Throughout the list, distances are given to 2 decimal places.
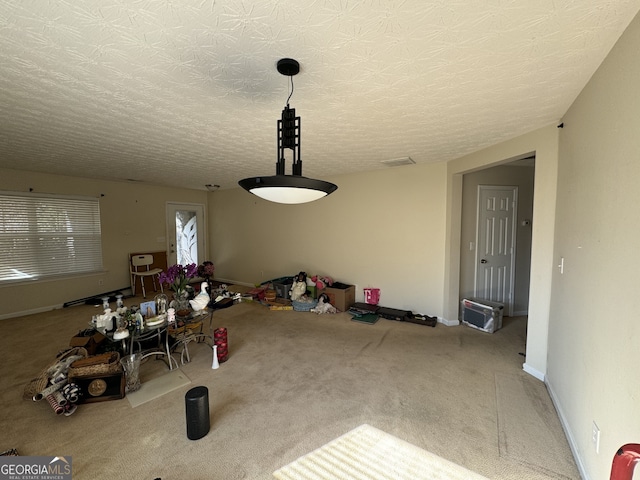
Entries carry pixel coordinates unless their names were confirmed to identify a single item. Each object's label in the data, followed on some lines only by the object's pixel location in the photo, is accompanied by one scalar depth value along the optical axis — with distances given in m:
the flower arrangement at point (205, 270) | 4.29
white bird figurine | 2.74
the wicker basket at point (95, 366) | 2.25
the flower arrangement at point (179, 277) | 2.93
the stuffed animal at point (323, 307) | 4.52
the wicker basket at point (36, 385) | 2.22
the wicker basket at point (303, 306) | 4.63
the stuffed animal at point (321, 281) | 4.80
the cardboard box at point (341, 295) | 4.57
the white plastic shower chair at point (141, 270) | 5.64
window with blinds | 4.28
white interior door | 4.08
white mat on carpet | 2.30
